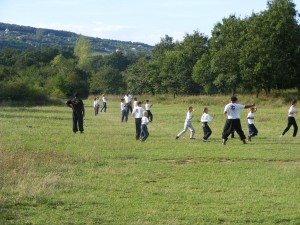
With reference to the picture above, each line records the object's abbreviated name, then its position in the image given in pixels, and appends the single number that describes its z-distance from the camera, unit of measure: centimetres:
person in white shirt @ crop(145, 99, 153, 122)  2998
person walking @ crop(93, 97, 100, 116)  3749
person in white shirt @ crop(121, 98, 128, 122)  3177
